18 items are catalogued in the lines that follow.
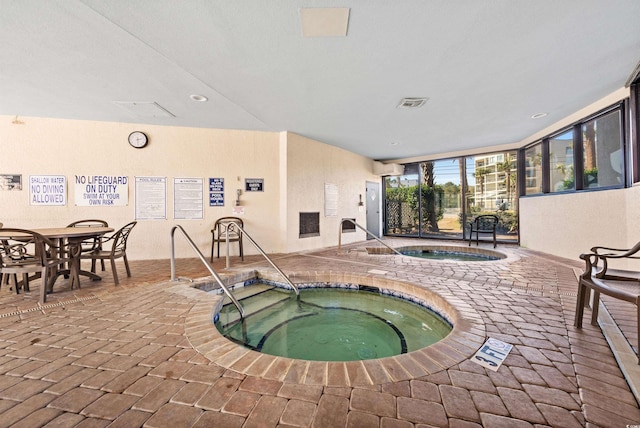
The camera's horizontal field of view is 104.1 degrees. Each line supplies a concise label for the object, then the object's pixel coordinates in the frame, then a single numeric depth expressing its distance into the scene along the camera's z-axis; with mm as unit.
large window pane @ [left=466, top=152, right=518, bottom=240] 6566
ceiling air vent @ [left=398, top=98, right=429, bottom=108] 3739
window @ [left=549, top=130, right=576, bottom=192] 4676
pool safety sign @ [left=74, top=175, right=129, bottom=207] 4656
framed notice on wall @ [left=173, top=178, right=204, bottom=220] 5012
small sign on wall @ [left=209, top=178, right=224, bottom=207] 5172
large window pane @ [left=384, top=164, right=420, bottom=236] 8141
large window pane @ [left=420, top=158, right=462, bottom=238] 7484
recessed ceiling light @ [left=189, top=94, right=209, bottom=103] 3641
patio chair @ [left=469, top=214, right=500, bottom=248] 6461
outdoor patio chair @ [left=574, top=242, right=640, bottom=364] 1650
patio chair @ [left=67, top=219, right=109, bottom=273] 3164
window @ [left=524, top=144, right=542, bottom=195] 5668
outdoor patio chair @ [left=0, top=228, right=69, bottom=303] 2480
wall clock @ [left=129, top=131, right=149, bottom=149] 4797
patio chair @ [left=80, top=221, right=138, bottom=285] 3064
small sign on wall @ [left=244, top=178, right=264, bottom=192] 5355
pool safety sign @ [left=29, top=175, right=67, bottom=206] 4469
